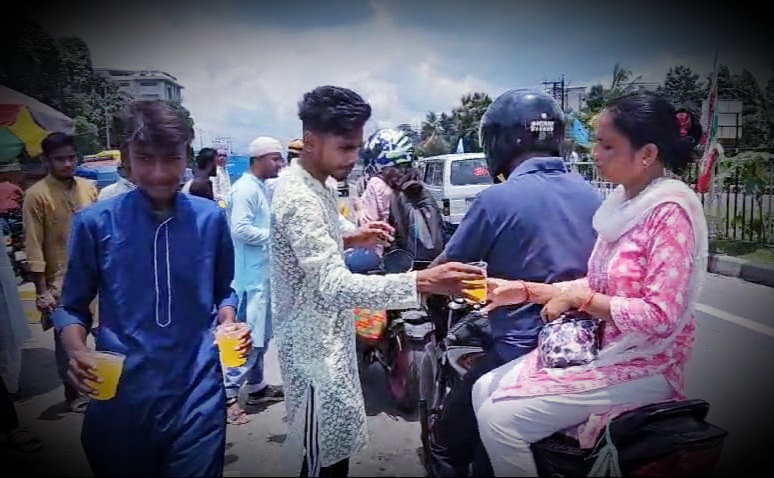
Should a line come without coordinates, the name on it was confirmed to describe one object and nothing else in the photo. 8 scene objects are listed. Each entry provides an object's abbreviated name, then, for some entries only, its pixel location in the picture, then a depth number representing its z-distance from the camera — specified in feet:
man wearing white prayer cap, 11.46
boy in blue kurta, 5.13
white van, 27.35
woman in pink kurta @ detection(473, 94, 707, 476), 4.70
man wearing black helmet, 5.49
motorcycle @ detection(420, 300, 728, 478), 4.63
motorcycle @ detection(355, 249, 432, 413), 9.48
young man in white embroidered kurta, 5.08
